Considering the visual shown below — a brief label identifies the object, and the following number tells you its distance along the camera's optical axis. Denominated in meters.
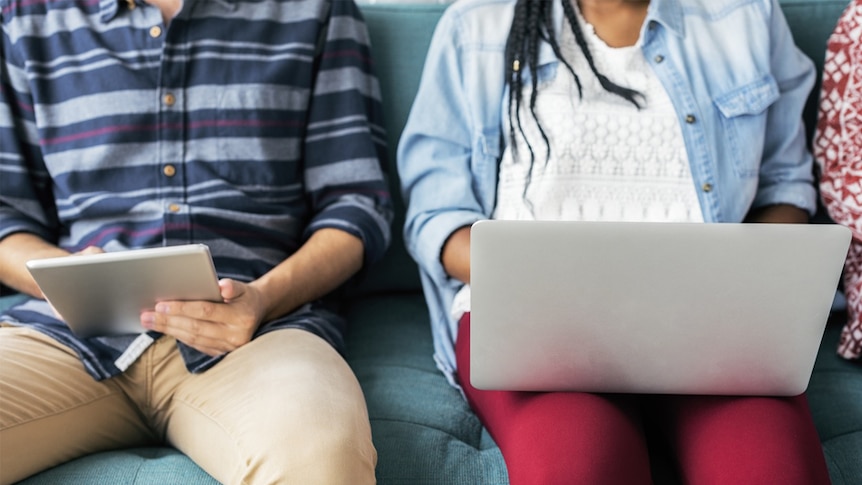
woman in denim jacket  1.16
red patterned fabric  1.20
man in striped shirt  1.05
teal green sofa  0.96
